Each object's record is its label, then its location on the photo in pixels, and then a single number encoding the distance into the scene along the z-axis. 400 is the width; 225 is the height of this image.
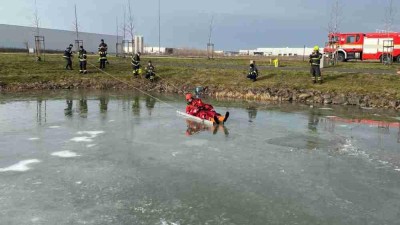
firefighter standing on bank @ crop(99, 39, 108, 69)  25.81
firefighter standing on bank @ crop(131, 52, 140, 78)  25.00
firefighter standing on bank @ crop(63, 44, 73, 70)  26.18
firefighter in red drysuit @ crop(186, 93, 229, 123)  13.18
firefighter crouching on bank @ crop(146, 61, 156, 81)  24.67
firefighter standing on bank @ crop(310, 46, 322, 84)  20.28
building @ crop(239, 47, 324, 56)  89.69
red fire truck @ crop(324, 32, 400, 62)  31.92
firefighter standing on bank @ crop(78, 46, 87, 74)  25.23
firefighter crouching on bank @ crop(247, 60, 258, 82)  22.53
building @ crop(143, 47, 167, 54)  96.12
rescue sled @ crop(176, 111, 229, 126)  13.15
